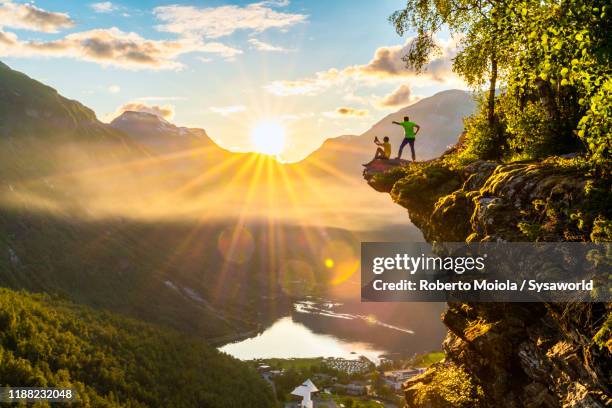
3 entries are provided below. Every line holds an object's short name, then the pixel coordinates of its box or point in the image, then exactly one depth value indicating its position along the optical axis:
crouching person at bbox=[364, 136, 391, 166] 32.22
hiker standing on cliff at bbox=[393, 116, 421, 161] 29.56
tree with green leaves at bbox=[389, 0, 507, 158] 22.56
